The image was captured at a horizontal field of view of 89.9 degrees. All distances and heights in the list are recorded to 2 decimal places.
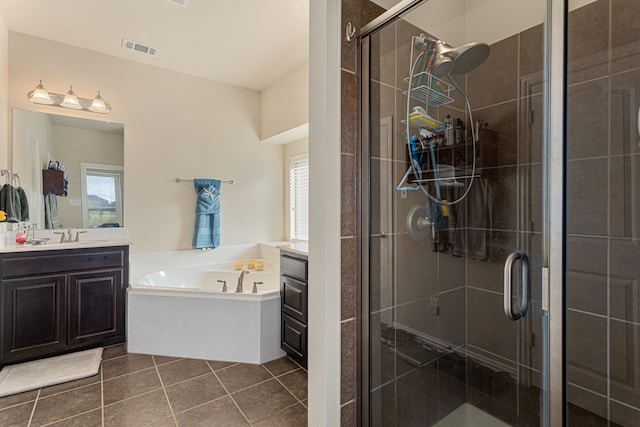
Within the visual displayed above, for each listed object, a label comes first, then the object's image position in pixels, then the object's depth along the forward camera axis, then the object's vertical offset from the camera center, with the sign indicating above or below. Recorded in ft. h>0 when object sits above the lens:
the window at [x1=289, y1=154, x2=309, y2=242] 13.20 +0.60
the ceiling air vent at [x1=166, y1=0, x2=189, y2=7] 7.73 +5.09
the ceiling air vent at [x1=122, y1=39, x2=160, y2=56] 9.70 +5.11
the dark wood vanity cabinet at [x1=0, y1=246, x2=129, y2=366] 7.95 -2.38
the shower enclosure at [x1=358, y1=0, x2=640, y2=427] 3.59 -0.01
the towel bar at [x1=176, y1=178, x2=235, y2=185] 11.76 +1.18
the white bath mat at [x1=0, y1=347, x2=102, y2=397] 7.20 -3.89
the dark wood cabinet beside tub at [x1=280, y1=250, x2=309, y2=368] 7.77 -2.33
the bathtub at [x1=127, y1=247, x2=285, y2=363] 8.46 -3.04
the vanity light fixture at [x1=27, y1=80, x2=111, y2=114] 9.34 +3.39
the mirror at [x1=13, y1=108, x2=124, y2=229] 9.37 +1.35
